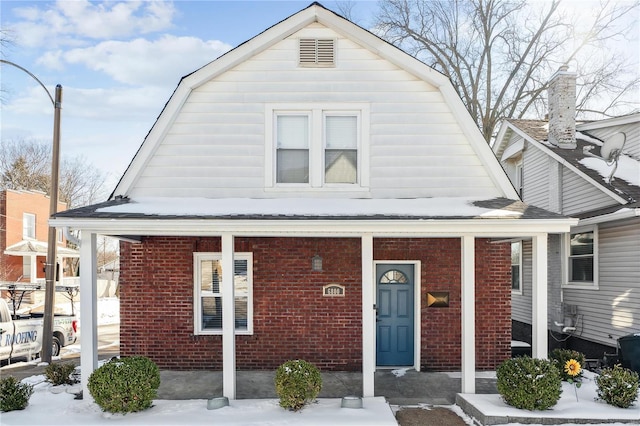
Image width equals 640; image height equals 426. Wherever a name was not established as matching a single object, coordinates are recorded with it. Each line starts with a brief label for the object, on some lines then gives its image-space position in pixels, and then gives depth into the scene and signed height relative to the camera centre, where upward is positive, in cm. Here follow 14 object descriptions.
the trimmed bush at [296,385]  561 -205
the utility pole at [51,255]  894 -43
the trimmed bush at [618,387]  563 -210
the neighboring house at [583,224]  835 +24
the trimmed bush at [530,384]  548 -201
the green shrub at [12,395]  561 -219
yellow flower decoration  598 -192
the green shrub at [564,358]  660 -208
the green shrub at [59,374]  688 -231
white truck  871 -224
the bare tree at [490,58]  1856 +830
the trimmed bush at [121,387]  548 -203
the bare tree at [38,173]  3156 +481
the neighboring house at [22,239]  2152 -21
